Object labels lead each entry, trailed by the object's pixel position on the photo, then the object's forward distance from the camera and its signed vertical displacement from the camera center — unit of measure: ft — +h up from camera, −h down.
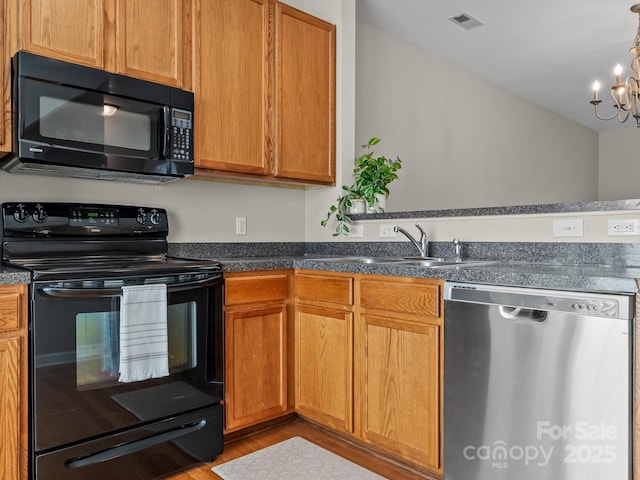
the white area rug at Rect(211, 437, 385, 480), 6.61 -3.38
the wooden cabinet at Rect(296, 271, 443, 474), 6.21 -1.85
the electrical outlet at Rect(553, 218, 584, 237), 6.52 +0.12
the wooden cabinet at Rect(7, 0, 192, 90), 6.38 +2.97
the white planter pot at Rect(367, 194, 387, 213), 9.32 +0.59
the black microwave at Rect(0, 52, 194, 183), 6.15 +1.61
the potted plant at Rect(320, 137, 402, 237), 9.17 +0.99
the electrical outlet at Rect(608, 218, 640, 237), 5.99 +0.11
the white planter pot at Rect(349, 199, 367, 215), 9.47 +0.60
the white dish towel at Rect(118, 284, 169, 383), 6.06 -1.27
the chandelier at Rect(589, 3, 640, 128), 10.85 +3.62
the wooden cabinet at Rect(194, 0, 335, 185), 8.09 +2.71
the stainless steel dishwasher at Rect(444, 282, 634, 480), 4.49 -1.58
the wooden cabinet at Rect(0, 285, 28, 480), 5.39 -1.69
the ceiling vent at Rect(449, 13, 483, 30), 11.14 +5.19
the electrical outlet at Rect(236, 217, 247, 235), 9.62 +0.22
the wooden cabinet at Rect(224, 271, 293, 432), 7.55 -1.87
